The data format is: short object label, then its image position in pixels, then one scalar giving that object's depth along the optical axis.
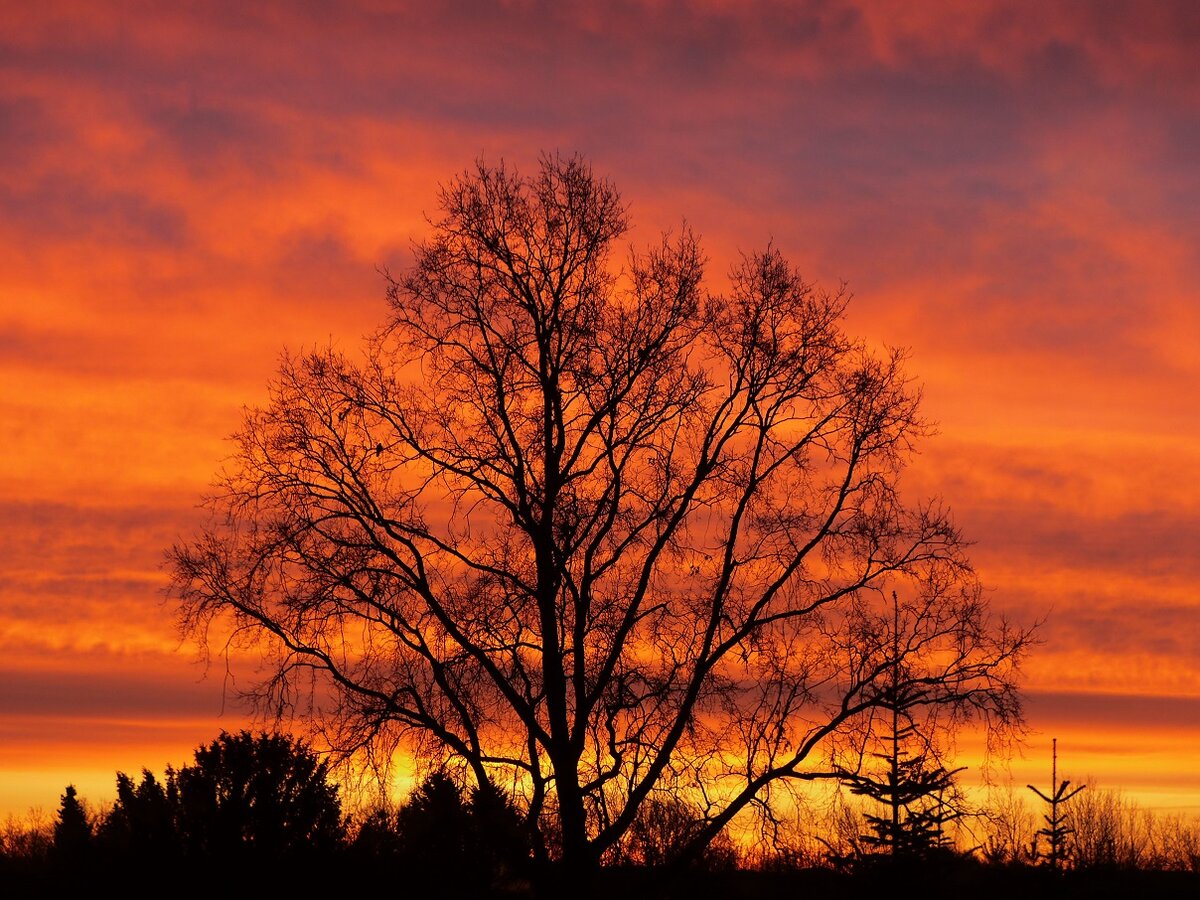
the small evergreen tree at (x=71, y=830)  46.41
